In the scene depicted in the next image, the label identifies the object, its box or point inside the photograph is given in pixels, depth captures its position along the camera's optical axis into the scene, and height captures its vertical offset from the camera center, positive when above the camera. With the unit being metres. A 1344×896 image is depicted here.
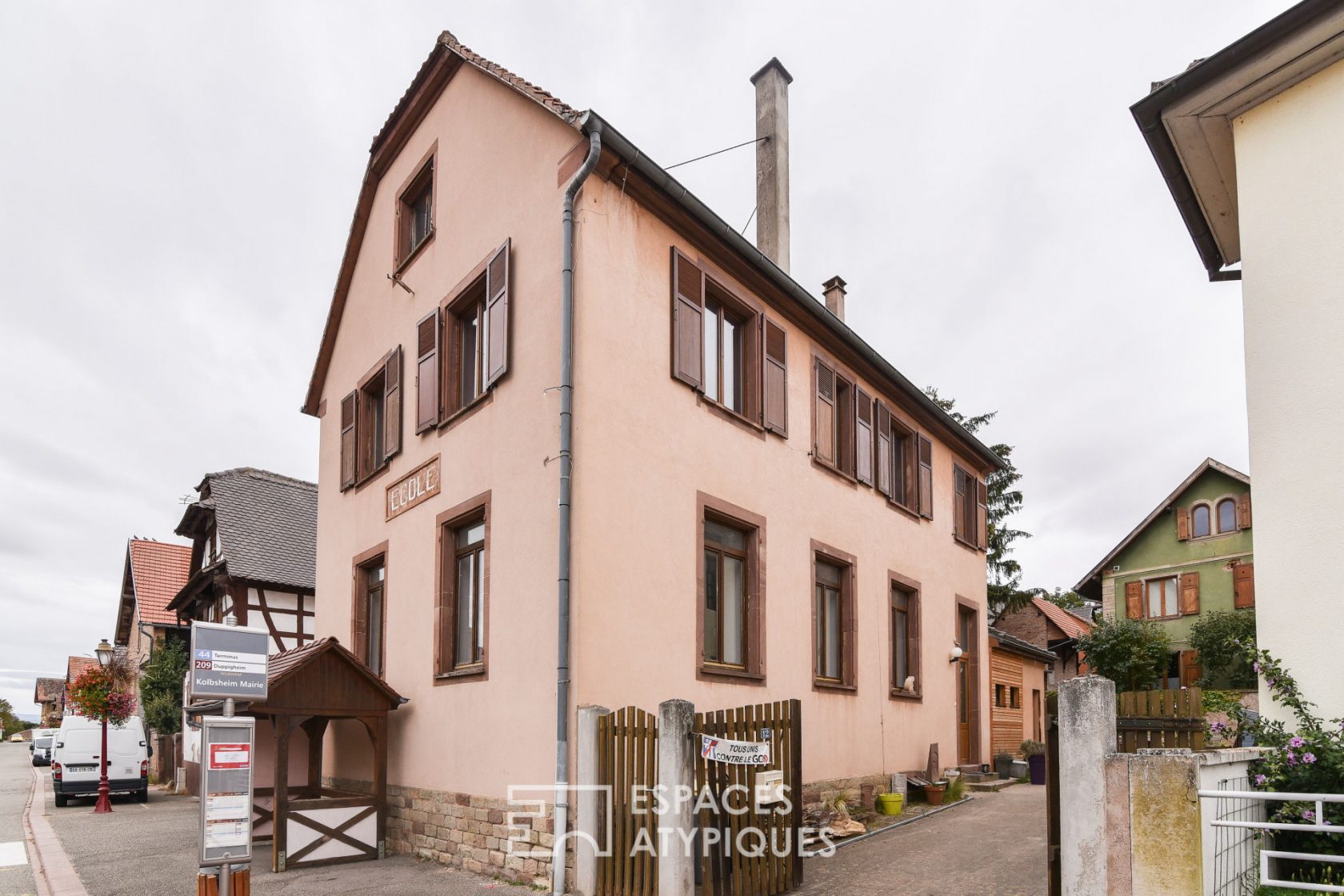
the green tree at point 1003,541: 35.00 +1.90
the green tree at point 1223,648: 31.47 -1.46
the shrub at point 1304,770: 7.07 -1.15
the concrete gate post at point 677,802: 8.12 -1.56
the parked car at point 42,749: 41.34 -6.08
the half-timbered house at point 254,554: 21.98 +0.94
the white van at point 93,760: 20.92 -3.25
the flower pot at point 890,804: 13.83 -2.66
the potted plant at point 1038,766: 18.48 -2.93
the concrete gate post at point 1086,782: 6.54 -1.14
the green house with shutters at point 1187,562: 34.09 +1.22
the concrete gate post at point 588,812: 8.92 -1.79
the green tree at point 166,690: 24.94 -2.21
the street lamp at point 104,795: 19.16 -3.58
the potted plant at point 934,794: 14.81 -2.70
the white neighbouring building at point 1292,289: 7.79 +2.39
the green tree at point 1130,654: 33.41 -1.74
